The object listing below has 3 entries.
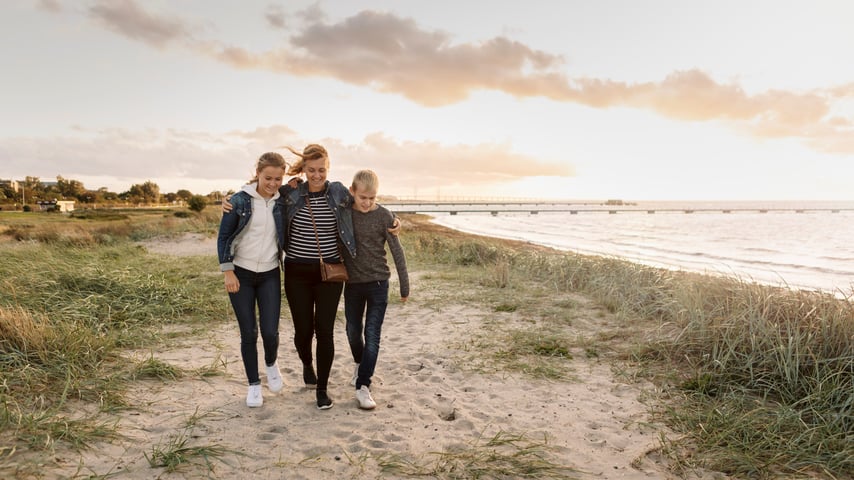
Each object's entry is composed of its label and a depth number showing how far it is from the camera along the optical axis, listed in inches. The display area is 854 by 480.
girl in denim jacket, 142.0
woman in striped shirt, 144.5
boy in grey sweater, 150.6
